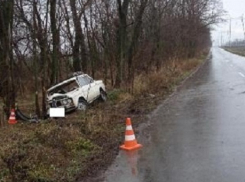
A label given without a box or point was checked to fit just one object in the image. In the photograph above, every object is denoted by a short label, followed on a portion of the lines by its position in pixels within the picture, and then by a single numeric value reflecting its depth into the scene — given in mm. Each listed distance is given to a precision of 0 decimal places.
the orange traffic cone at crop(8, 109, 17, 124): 14852
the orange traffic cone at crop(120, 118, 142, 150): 9295
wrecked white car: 16545
